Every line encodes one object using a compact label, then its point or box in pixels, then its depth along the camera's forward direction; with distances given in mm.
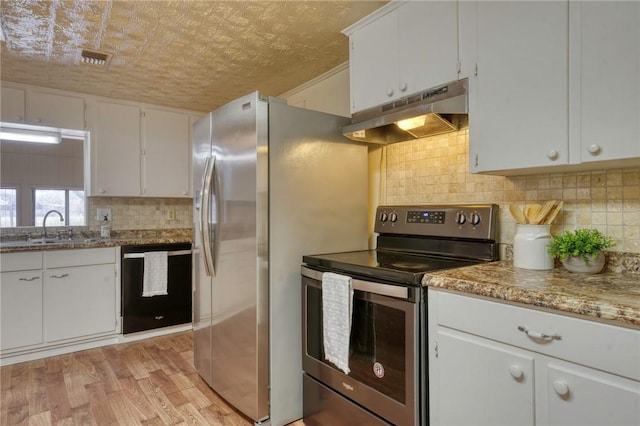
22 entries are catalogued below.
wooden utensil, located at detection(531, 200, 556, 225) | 1490
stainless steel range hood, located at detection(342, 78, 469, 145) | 1574
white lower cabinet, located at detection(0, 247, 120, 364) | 2693
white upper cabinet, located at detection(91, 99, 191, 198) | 3410
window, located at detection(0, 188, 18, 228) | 3225
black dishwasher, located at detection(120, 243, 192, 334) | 3143
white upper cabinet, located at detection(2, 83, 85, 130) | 2994
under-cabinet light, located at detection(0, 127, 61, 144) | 3139
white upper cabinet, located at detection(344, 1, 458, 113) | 1617
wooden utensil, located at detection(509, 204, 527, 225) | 1558
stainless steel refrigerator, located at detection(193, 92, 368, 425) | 1865
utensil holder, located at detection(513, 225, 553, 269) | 1477
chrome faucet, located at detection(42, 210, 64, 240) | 3327
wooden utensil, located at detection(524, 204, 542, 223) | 1514
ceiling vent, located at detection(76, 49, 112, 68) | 2480
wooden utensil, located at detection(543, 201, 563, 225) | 1483
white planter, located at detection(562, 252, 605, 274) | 1361
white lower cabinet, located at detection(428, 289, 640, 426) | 941
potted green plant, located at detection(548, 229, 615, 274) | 1342
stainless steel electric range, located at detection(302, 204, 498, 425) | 1388
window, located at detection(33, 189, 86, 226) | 3465
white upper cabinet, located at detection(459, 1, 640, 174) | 1147
